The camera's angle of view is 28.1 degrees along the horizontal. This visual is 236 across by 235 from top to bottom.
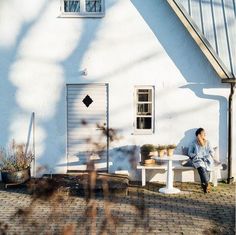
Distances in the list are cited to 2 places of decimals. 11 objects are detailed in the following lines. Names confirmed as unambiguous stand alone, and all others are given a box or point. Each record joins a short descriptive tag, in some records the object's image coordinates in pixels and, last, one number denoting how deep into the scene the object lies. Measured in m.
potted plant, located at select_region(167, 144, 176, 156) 11.07
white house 11.37
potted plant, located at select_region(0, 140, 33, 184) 11.30
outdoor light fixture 11.55
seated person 10.95
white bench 11.18
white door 11.69
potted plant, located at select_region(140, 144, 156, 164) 11.49
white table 10.73
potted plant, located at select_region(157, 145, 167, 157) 11.32
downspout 11.30
